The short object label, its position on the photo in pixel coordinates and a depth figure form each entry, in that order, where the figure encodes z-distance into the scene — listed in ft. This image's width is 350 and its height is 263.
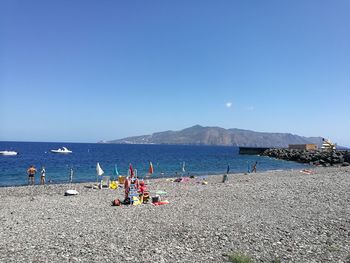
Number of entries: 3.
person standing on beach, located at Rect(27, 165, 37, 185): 108.68
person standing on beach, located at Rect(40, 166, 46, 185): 109.95
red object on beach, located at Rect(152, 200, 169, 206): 62.59
